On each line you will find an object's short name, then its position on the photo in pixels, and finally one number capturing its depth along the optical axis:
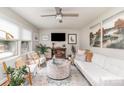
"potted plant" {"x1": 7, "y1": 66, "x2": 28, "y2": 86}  1.21
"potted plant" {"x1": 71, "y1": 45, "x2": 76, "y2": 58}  4.18
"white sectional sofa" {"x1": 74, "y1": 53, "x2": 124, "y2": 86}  1.25
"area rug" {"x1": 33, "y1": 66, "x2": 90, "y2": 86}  1.72
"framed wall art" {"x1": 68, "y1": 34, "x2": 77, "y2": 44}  4.41
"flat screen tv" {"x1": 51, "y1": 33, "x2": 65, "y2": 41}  4.23
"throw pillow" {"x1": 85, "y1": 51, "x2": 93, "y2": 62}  2.61
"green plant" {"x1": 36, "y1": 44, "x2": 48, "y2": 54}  3.76
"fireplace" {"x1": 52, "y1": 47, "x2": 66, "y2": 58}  4.31
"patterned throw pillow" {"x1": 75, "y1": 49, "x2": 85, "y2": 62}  2.78
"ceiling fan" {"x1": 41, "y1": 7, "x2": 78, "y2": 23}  1.81
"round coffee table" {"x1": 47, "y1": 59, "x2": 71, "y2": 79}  1.92
